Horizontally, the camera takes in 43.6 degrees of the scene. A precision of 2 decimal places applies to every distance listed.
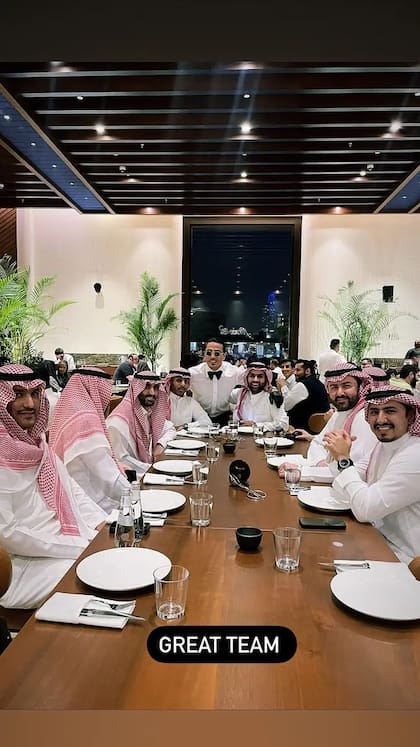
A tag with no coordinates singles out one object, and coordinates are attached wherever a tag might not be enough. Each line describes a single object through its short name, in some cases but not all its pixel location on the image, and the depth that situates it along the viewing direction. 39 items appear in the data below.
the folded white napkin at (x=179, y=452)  3.10
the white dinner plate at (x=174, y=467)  2.62
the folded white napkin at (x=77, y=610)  1.20
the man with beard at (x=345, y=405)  2.89
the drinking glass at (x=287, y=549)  1.51
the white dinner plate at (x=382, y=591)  1.22
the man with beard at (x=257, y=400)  5.00
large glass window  10.73
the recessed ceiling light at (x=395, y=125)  5.43
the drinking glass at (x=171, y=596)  1.23
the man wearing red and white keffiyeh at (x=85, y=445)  2.68
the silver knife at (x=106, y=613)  1.22
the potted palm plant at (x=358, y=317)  9.84
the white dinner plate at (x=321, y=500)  2.09
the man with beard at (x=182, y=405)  4.81
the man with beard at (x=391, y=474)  1.92
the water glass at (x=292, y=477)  2.32
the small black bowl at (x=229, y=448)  3.15
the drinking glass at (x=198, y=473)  2.25
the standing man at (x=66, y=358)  9.31
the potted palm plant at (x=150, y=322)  10.02
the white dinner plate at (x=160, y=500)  2.00
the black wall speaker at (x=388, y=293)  10.08
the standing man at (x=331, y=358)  9.04
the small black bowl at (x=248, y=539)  1.64
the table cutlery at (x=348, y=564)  1.51
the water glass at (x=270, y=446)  3.01
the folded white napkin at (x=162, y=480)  2.40
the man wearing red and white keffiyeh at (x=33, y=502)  1.96
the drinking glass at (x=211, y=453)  2.92
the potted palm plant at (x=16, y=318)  7.54
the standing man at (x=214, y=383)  5.54
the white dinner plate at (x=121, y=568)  1.36
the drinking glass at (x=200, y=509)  1.87
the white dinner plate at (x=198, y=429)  3.78
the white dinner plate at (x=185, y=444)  3.27
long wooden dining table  0.96
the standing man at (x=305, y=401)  5.10
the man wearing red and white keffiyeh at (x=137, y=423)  3.36
